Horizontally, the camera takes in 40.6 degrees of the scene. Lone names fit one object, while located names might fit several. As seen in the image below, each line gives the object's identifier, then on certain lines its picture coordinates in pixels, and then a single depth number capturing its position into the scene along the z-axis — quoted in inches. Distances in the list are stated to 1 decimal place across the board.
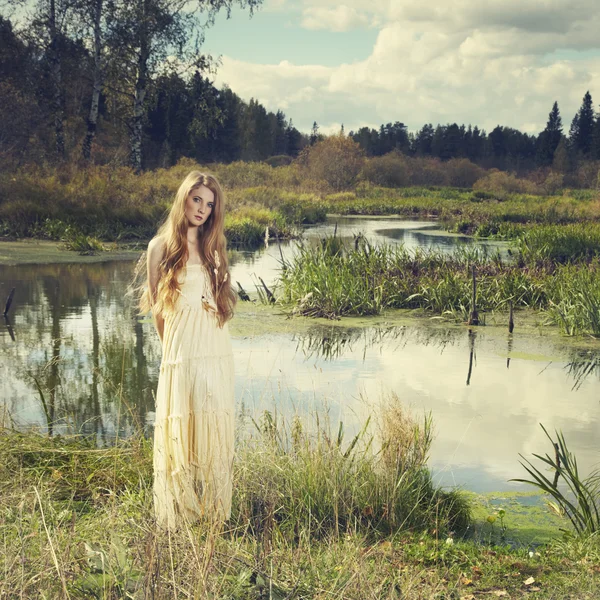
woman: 146.3
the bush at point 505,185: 1921.8
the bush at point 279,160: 2611.7
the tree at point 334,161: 1888.5
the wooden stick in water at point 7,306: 377.4
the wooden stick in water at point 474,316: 411.0
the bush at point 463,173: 2317.9
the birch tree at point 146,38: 949.8
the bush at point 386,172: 2043.6
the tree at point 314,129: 4804.1
